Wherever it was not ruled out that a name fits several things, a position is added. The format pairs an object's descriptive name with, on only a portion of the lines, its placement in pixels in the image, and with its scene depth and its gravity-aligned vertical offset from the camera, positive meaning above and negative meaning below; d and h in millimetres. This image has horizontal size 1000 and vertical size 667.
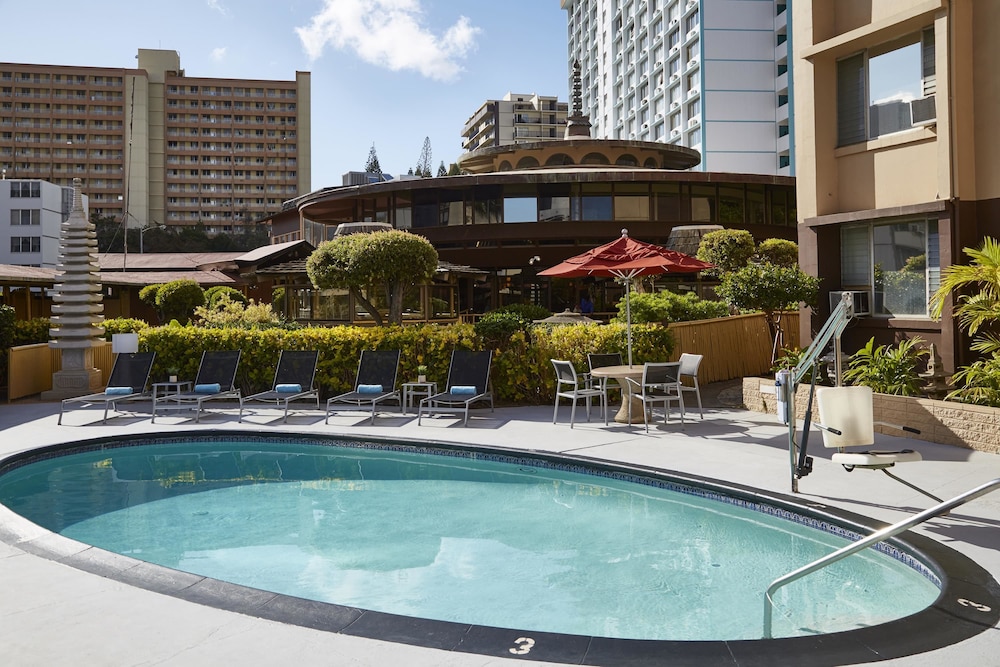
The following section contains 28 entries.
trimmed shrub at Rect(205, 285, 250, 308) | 28902 +2171
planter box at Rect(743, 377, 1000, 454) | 8102 -872
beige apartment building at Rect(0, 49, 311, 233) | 97875 +28573
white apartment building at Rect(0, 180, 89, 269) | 64188 +10987
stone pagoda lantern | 13798 +716
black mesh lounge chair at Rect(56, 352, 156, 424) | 12375 -376
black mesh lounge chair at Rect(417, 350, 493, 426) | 11219 -497
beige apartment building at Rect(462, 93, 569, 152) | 99812 +30285
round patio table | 10000 -490
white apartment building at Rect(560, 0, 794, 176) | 52750 +18780
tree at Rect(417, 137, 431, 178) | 109625 +27831
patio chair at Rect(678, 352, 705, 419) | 10531 -266
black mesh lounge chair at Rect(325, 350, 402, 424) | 11586 -437
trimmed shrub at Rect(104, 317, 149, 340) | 15555 +486
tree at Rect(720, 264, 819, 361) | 11844 +907
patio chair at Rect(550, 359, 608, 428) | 10305 -487
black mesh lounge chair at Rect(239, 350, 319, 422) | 12180 -375
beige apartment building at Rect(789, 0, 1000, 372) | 10328 +2877
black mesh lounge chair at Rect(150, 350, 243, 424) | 11914 -455
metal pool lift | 6078 -523
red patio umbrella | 10438 +1180
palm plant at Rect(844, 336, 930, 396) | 9648 -365
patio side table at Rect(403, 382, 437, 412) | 11697 -716
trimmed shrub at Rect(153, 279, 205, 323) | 27953 +1886
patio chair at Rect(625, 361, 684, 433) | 9672 -443
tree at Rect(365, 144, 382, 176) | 102331 +25047
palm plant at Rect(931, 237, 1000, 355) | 8727 +646
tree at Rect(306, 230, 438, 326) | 14812 +1733
